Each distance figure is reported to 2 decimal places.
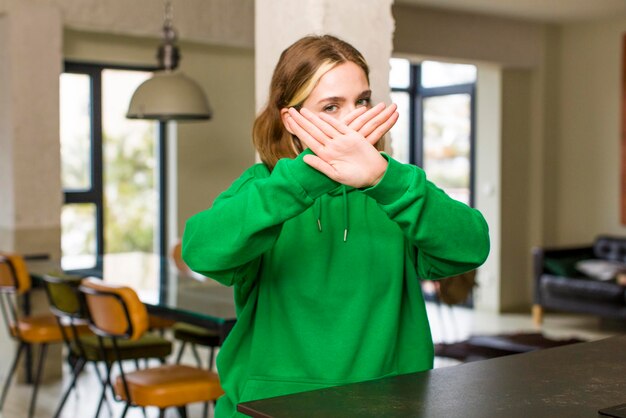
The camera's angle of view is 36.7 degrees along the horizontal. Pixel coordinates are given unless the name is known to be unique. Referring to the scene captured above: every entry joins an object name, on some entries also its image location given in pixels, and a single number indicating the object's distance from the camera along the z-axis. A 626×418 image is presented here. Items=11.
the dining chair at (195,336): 4.34
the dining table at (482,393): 1.35
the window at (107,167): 7.19
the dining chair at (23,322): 4.64
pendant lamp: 4.95
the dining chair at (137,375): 3.30
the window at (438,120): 9.09
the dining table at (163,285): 3.31
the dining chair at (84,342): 3.86
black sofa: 7.34
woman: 1.55
